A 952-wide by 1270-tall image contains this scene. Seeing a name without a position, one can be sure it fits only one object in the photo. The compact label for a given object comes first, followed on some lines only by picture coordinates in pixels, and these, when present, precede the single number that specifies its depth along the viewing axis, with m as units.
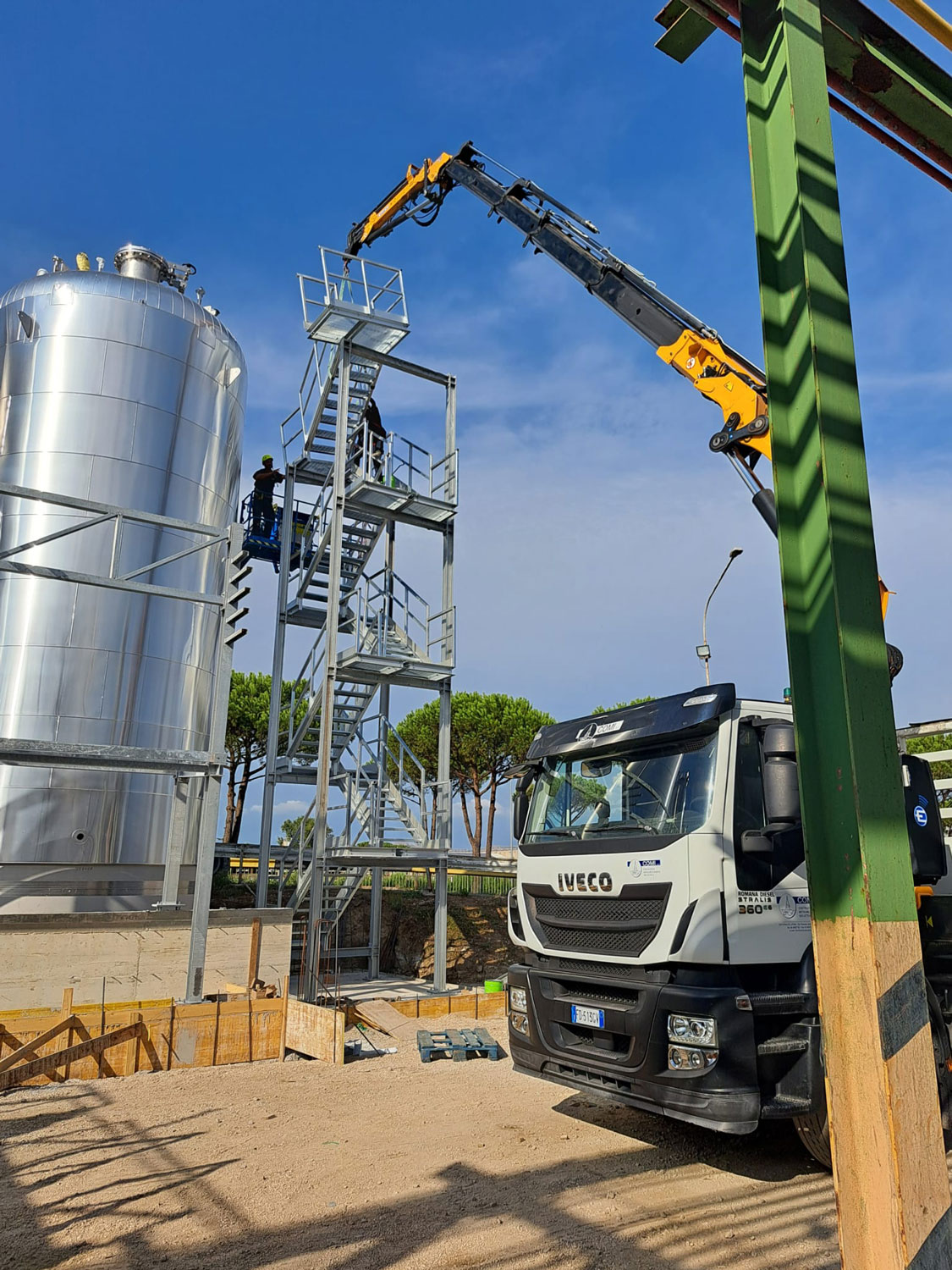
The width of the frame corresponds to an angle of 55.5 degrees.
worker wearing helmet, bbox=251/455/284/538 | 23.61
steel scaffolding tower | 17.53
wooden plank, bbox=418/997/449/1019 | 13.20
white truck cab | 5.64
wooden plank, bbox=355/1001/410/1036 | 12.27
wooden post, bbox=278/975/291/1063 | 10.16
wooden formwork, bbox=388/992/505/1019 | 13.16
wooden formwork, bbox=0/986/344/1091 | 8.75
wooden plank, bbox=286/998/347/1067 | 9.88
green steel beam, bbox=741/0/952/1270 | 3.19
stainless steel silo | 15.13
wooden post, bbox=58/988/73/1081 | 9.05
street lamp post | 8.38
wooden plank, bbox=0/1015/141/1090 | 8.24
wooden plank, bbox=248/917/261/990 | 12.23
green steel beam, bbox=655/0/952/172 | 4.83
